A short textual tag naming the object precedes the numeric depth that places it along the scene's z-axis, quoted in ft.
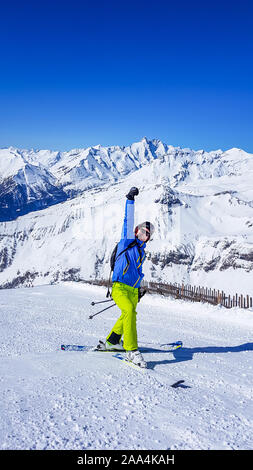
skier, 14.71
